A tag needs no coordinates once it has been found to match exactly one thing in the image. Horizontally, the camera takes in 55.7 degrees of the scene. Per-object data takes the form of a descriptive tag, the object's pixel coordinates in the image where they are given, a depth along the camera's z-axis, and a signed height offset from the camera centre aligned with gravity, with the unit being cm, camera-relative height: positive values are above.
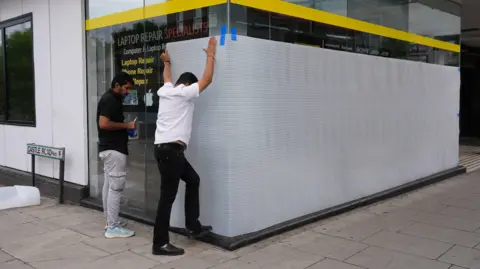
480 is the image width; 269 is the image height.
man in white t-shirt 447 -30
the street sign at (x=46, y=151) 673 -69
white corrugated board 474 -28
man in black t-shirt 513 -41
